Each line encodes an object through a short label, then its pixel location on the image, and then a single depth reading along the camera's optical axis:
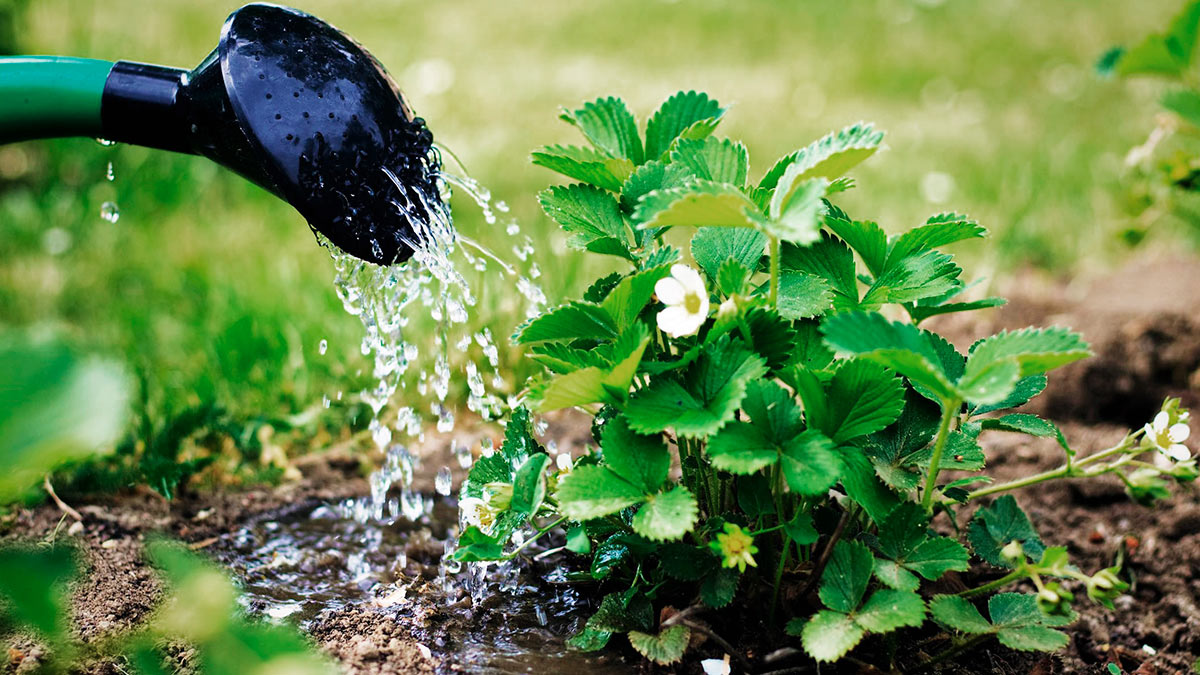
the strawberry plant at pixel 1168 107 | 1.19
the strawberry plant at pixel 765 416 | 1.01
